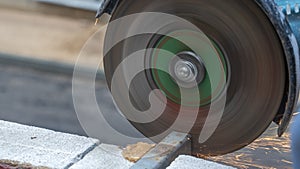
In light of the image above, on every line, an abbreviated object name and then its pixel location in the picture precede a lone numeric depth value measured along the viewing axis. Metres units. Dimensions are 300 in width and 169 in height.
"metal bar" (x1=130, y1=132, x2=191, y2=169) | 2.37
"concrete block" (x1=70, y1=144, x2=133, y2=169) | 2.53
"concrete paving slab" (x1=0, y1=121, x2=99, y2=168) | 2.54
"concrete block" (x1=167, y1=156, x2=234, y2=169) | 2.41
